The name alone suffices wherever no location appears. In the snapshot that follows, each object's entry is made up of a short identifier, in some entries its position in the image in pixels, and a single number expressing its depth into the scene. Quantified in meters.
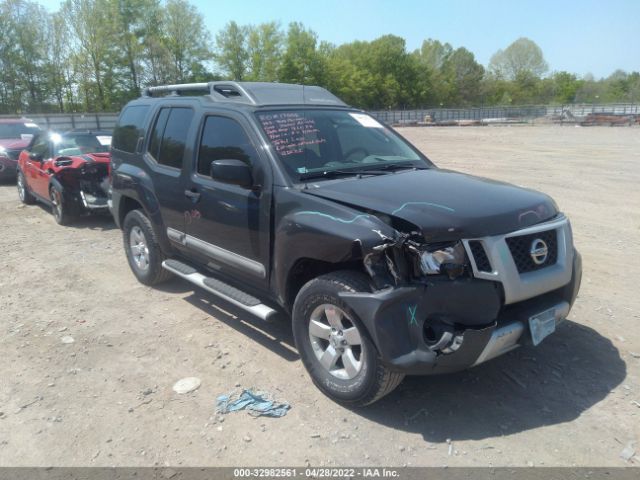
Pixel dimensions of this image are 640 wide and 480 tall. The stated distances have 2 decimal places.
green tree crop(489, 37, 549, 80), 108.75
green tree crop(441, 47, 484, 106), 104.25
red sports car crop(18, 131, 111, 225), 8.86
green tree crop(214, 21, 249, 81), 64.94
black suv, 3.06
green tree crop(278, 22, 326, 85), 68.00
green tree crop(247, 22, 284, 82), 65.94
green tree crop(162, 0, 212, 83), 57.75
